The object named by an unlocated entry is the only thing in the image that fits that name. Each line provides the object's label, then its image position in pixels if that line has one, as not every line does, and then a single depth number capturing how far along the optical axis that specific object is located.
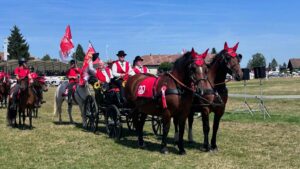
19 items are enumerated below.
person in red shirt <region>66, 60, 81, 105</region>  16.39
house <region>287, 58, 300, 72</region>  164.55
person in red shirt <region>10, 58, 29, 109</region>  14.62
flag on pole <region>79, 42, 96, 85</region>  15.02
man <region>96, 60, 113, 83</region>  13.52
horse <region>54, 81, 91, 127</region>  15.50
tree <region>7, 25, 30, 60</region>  92.31
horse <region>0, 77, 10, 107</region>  23.19
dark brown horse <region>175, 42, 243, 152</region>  10.36
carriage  12.73
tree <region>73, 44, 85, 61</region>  136.38
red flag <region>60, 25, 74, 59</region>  17.31
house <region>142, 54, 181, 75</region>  120.06
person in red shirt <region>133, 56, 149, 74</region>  13.53
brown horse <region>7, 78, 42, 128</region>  14.53
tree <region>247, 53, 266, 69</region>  166.71
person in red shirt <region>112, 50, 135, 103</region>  13.12
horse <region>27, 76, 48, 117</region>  17.48
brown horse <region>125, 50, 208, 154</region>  9.76
